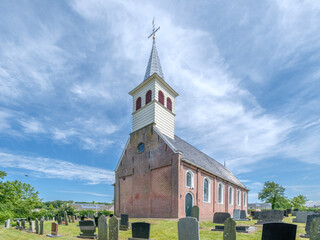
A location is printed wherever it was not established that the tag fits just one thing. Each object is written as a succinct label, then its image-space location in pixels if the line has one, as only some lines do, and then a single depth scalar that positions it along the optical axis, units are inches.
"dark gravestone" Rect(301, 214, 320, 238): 427.6
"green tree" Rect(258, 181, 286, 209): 2159.2
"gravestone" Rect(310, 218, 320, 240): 265.0
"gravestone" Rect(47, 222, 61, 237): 518.0
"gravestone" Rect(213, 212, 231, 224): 660.7
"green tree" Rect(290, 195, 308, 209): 2345.0
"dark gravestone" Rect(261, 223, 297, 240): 234.0
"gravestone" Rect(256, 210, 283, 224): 585.6
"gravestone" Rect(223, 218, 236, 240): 311.1
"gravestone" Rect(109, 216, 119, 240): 393.9
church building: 787.4
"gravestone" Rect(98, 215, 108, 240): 414.7
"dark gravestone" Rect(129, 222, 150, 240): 369.7
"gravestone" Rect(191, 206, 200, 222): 590.0
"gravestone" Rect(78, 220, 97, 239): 478.9
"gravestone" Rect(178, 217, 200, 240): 325.7
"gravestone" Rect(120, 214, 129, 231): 575.4
